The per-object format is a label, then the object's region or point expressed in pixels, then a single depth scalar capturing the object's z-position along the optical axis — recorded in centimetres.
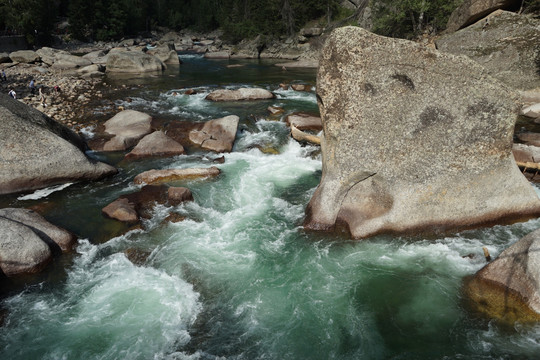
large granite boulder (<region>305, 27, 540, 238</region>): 948
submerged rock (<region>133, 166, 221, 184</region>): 1362
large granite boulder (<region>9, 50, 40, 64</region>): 3944
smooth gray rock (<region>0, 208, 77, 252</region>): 947
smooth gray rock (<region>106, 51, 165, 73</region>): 3684
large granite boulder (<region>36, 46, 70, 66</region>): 4038
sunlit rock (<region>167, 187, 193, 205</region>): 1207
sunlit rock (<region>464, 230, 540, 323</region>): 701
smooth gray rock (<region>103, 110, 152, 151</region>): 1703
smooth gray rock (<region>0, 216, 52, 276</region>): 852
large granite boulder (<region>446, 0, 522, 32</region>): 2515
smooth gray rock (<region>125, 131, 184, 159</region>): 1614
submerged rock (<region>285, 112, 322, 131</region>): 1944
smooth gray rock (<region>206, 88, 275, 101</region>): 2558
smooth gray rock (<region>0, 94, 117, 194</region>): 1238
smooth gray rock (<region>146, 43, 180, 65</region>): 4572
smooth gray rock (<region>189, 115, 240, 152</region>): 1709
